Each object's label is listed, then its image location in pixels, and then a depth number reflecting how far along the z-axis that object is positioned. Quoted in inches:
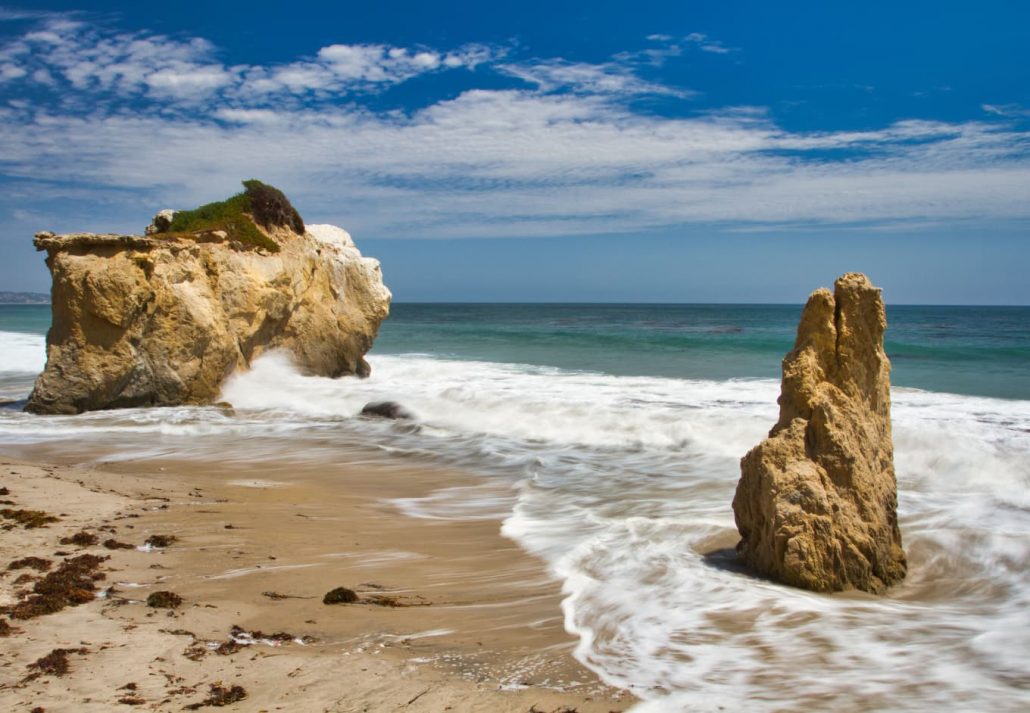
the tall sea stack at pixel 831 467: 210.1
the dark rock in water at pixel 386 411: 544.1
